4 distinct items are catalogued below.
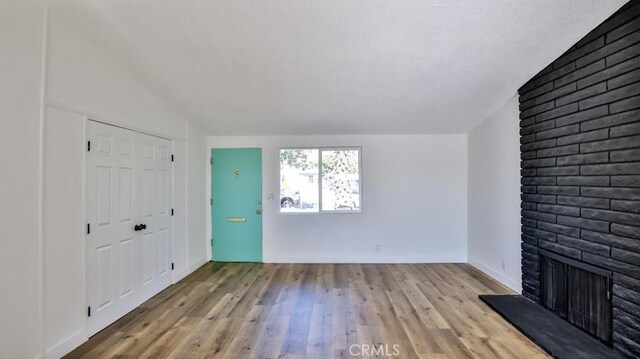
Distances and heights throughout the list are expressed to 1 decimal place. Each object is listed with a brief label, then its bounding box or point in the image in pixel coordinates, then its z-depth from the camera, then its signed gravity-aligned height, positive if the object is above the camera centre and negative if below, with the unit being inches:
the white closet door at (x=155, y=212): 131.1 -14.2
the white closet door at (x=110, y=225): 103.6 -16.4
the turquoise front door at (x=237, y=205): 193.0 -15.1
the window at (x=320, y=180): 193.5 +1.7
